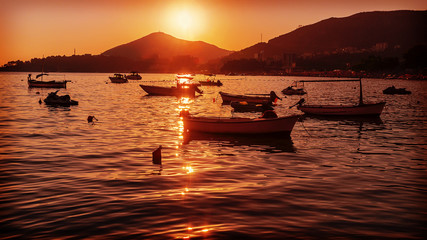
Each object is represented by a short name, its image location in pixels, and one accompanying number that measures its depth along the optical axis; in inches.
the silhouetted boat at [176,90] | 3198.8
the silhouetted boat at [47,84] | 4237.7
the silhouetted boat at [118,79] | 5687.0
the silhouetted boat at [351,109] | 1695.4
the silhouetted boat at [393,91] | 3759.8
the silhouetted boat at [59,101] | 2086.6
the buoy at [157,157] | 783.3
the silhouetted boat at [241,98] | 2237.9
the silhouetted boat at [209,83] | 5094.5
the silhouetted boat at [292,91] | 3640.3
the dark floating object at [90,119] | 1492.4
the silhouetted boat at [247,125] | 1115.9
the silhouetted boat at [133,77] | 6841.0
